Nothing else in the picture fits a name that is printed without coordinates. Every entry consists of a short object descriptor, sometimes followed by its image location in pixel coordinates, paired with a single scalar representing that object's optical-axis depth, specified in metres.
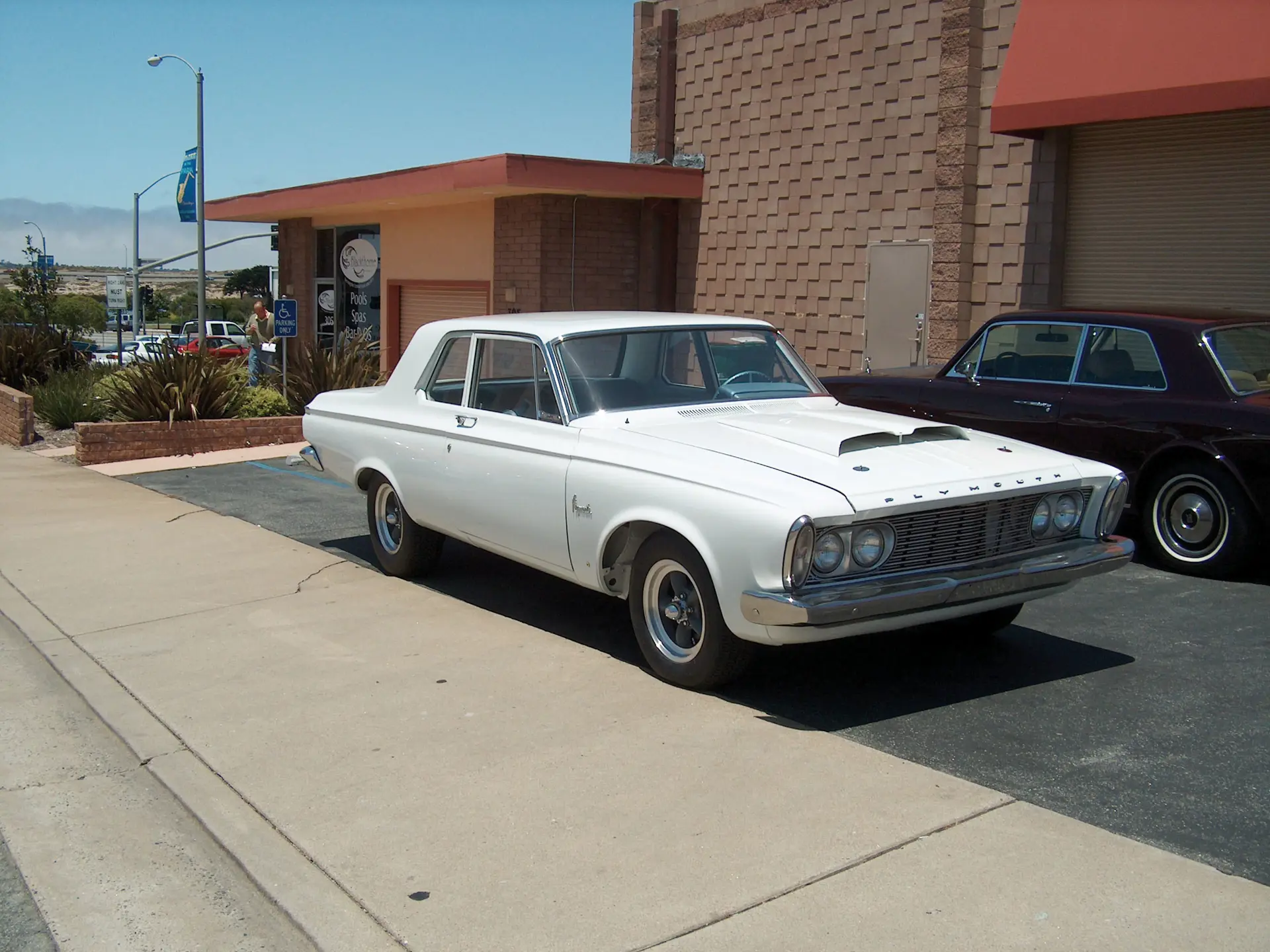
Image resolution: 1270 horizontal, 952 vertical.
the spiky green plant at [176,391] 14.55
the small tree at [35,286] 27.14
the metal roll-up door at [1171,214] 11.06
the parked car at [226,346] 36.62
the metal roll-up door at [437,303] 19.05
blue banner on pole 25.56
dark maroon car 7.50
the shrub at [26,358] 19.52
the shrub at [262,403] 15.32
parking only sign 16.05
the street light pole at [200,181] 24.44
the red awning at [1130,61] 9.97
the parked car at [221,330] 48.34
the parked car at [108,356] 29.29
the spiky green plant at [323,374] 15.98
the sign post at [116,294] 29.23
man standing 18.89
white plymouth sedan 5.15
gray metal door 13.60
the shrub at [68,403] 16.56
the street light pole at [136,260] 46.44
